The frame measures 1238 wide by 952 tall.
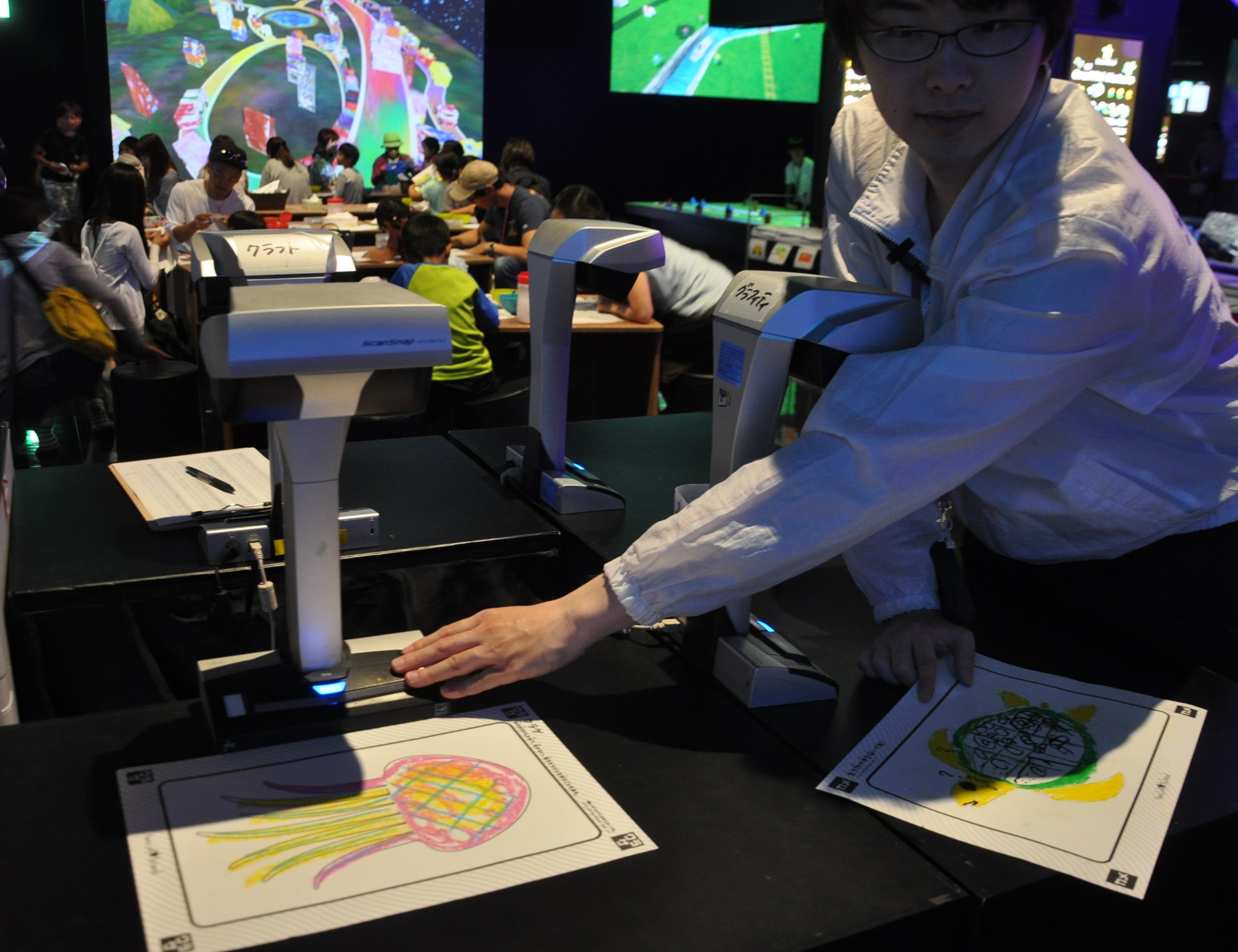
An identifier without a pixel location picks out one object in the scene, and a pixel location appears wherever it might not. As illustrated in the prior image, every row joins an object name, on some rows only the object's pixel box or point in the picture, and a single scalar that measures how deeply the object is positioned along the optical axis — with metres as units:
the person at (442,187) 7.66
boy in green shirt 3.64
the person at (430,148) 9.60
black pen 1.45
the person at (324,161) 9.79
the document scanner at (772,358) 0.91
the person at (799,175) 9.66
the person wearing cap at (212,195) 5.59
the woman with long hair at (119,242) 4.32
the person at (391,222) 5.32
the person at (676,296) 4.07
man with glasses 0.86
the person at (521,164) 6.64
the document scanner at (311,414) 0.73
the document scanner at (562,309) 1.37
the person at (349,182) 8.67
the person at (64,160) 8.26
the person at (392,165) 9.52
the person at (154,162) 6.54
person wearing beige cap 5.56
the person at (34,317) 3.03
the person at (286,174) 8.41
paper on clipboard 1.37
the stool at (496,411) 3.67
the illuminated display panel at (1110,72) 5.32
